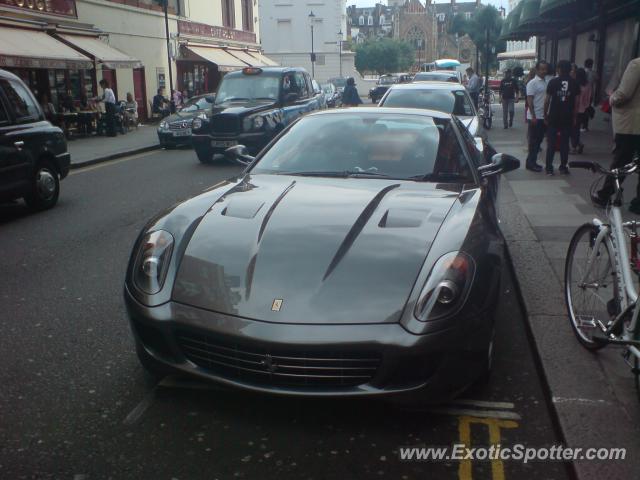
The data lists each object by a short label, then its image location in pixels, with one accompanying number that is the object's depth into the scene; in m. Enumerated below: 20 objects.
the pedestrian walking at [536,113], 11.41
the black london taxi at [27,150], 8.67
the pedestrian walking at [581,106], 13.33
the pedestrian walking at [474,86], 21.31
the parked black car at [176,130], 18.55
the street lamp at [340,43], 70.12
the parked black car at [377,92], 35.50
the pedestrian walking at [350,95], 22.84
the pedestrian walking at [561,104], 10.57
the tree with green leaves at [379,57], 88.50
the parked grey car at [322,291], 3.07
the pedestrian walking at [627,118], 7.50
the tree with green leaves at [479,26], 53.42
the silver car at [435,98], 11.30
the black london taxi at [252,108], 14.34
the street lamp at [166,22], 27.26
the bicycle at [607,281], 3.43
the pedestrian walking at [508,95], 19.42
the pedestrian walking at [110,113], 21.94
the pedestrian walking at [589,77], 15.67
